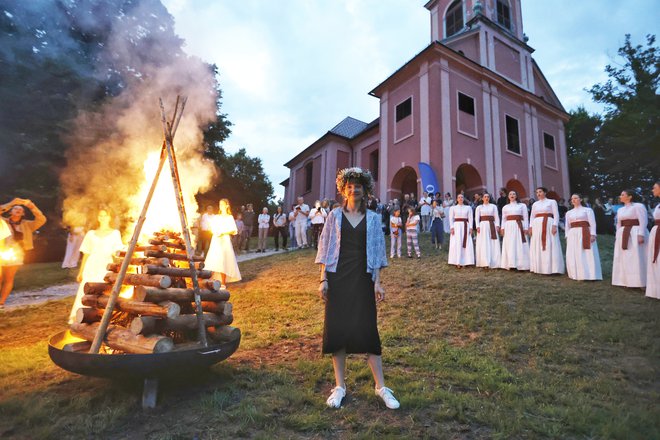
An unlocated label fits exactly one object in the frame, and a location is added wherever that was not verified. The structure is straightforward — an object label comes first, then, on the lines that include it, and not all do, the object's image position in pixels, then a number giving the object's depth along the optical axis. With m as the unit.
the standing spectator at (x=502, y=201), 13.17
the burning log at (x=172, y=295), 3.39
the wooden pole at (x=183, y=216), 3.53
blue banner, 16.88
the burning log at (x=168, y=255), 3.91
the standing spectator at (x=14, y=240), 7.15
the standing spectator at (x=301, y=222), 15.72
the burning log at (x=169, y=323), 3.20
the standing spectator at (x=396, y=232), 11.53
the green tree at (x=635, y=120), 22.33
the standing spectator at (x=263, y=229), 16.43
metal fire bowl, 2.88
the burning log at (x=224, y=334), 3.83
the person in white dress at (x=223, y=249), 8.12
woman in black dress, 3.20
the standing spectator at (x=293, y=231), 16.80
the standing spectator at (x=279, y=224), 16.77
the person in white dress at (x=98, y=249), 5.94
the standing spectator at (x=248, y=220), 16.17
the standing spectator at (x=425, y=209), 16.23
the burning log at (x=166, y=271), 3.59
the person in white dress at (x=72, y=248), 14.09
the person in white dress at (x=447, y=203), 15.43
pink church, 18.27
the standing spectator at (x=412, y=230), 11.27
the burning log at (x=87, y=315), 3.71
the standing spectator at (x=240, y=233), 16.58
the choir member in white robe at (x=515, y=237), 9.23
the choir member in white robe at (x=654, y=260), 6.44
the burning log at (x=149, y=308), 3.30
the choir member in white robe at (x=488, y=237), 9.77
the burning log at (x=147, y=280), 3.47
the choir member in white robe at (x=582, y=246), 7.92
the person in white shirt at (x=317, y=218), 13.57
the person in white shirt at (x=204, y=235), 13.37
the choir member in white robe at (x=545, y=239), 8.62
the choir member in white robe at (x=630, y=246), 7.11
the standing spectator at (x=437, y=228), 12.35
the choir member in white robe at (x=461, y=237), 9.95
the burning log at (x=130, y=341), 3.08
